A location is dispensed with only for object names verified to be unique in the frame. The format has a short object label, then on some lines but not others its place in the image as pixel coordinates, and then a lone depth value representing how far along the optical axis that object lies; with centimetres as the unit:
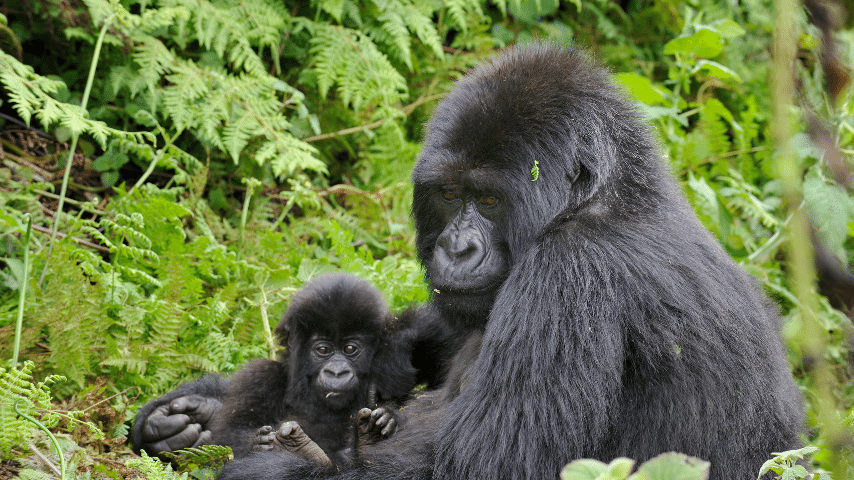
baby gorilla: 647
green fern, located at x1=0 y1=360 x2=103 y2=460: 472
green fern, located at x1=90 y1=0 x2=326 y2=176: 848
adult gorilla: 430
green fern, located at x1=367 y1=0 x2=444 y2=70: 1011
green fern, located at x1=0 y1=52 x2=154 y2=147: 639
